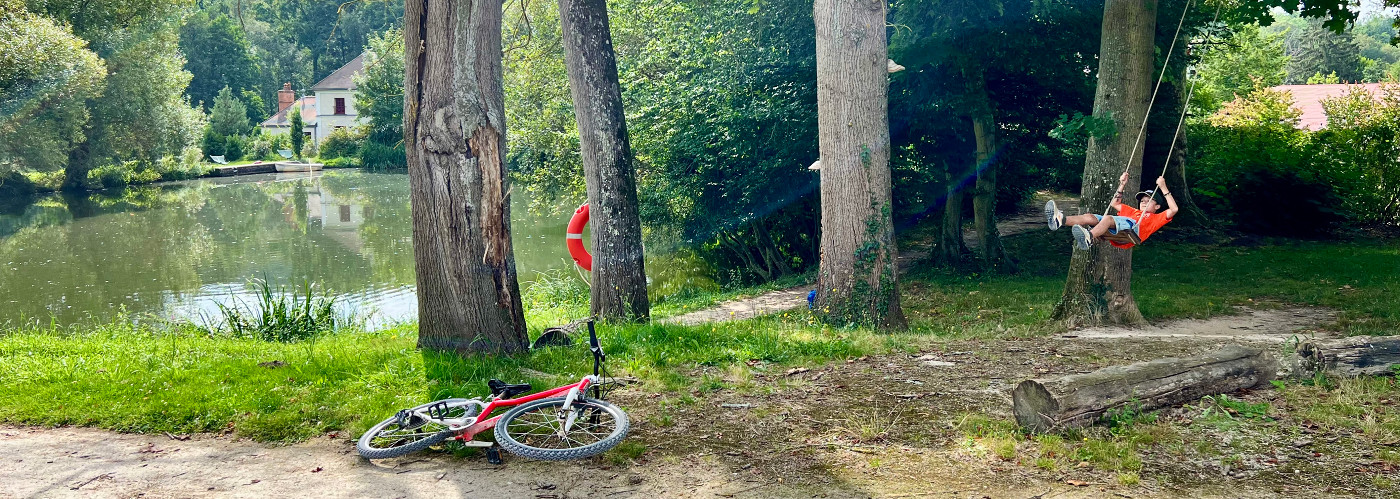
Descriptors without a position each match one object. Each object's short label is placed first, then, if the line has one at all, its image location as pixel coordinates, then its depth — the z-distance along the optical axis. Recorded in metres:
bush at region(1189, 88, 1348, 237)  16.73
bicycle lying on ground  5.54
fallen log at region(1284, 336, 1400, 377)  6.84
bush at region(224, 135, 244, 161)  63.66
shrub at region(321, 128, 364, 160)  62.47
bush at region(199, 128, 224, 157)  62.94
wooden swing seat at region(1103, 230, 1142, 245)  9.38
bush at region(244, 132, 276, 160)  65.88
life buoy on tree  12.35
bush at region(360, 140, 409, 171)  57.34
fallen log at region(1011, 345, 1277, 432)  5.72
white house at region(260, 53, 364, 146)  71.06
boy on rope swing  9.18
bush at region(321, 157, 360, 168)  61.09
